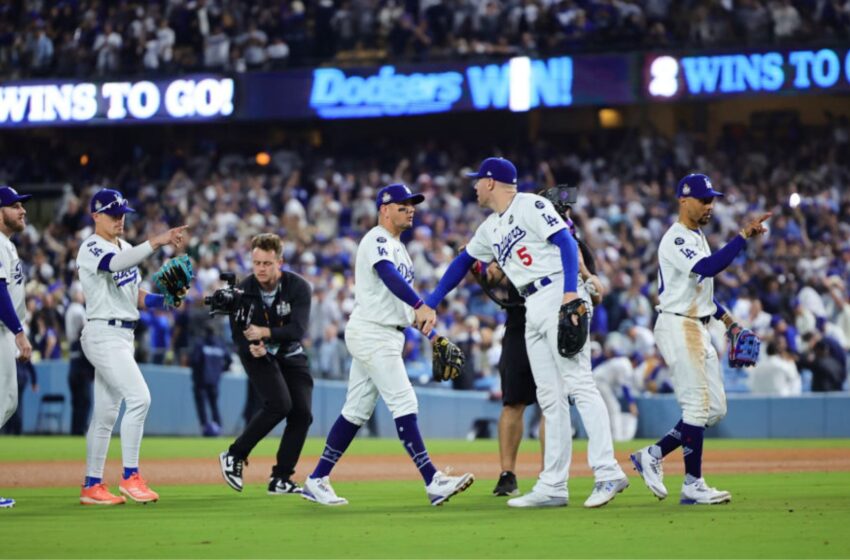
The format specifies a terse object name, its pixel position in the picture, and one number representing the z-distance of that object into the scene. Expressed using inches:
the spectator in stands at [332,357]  1579.7
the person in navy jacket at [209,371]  1537.9
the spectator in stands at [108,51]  2310.5
